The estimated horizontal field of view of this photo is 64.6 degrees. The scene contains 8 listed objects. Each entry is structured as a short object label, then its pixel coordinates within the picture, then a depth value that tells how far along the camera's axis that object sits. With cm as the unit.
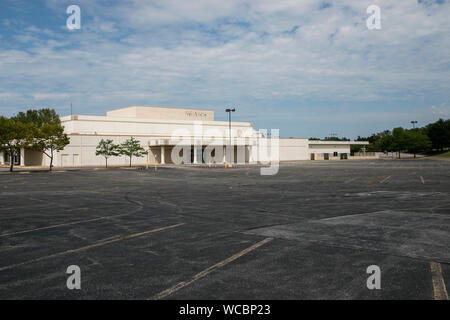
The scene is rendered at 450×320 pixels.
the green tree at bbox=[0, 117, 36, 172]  4616
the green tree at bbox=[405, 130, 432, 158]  11319
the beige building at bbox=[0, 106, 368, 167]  6869
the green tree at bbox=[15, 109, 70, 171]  4928
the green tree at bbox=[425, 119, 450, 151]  12629
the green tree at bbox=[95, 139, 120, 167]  6269
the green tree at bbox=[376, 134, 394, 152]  11880
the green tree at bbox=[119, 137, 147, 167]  6494
